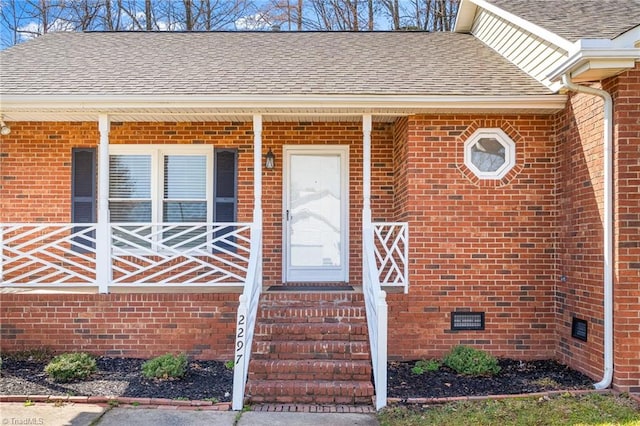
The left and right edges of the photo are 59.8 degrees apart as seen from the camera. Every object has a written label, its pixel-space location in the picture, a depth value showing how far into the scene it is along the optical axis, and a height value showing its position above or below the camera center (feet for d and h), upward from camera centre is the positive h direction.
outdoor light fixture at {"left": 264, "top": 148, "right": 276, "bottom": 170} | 27.96 +2.70
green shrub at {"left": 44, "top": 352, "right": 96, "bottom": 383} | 20.33 -5.75
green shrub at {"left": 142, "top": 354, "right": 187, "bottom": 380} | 20.63 -5.78
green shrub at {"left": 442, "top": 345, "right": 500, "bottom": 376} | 21.54 -5.74
